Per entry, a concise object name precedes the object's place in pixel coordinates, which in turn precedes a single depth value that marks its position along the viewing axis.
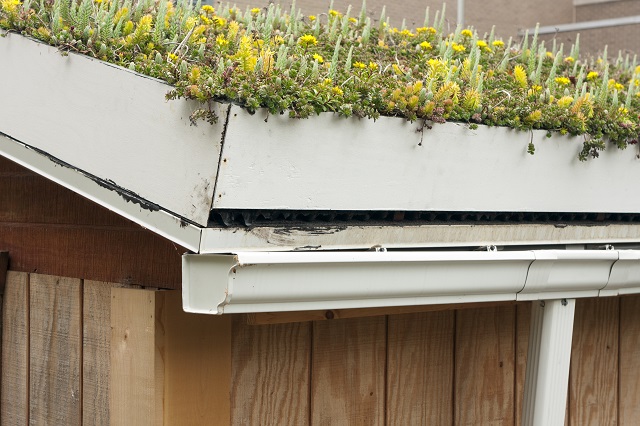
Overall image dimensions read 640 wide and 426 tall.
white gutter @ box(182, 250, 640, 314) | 2.90
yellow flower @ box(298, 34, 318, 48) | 4.53
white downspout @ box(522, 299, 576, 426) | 4.22
